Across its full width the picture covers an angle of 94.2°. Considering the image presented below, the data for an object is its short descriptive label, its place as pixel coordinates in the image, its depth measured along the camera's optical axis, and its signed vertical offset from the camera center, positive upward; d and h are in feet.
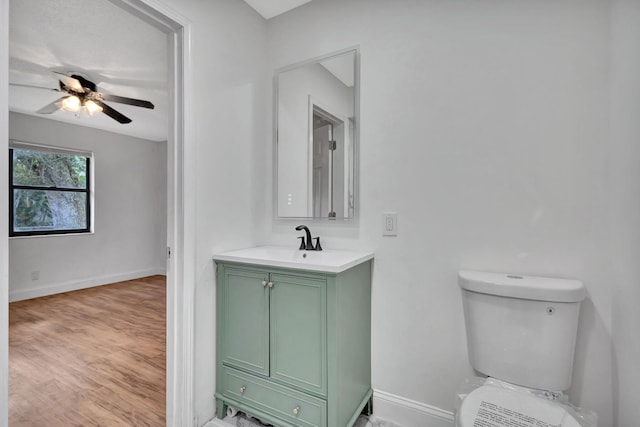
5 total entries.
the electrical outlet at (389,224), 5.17 -0.25
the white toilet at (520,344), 3.31 -1.72
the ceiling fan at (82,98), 8.43 +3.35
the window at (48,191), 12.21 +0.81
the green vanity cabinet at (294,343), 4.31 -2.11
